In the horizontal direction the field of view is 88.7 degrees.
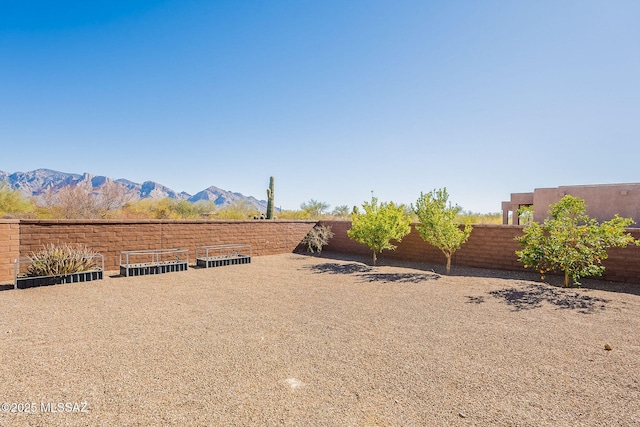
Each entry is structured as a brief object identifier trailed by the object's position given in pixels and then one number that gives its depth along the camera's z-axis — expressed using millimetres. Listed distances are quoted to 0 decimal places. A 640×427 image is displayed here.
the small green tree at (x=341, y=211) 37188
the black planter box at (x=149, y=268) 9636
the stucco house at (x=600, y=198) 16500
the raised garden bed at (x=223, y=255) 11492
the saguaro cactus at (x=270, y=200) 20297
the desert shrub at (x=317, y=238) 16141
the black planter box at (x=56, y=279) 7814
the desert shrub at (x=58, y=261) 8287
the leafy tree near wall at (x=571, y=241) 8055
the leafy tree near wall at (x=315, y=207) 35175
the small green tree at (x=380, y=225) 12141
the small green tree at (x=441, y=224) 10742
